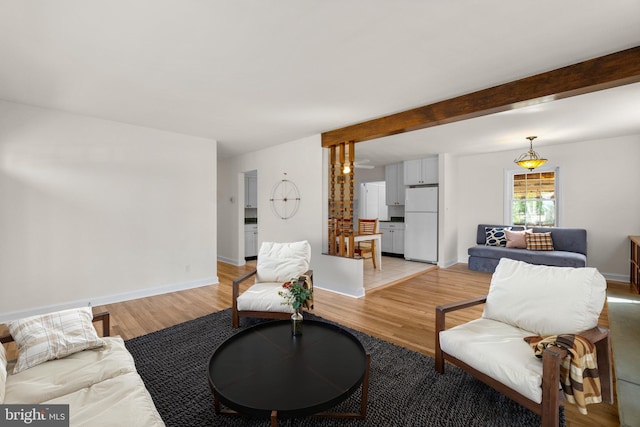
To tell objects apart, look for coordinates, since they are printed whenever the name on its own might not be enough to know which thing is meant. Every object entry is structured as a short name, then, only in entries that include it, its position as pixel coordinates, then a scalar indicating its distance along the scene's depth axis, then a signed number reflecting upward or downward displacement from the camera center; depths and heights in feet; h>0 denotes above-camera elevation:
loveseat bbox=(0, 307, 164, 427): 3.99 -2.89
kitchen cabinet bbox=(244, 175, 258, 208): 23.11 +1.63
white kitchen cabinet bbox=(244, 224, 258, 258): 22.86 -2.43
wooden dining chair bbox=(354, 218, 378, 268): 19.44 -1.50
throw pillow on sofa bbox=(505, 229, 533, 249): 17.82 -1.81
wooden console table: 13.60 -2.62
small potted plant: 6.94 -2.23
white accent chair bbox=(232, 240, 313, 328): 9.49 -2.70
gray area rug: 5.66 -4.20
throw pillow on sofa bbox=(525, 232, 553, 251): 17.08 -1.86
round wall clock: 16.55 +0.71
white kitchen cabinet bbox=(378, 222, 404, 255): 24.13 -2.31
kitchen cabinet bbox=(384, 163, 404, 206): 24.25 +2.41
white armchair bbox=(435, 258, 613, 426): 4.97 -2.66
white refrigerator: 21.07 -1.01
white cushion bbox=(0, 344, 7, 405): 4.17 -2.64
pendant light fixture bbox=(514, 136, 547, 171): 15.19 +2.67
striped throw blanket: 4.85 -2.83
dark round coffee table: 4.67 -3.17
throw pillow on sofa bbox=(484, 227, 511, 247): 18.93 -1.71
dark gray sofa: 15.49 -2.48
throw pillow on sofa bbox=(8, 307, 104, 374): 5.15 -2.48
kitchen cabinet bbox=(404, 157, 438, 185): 21.25 +3.12
